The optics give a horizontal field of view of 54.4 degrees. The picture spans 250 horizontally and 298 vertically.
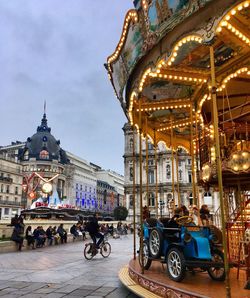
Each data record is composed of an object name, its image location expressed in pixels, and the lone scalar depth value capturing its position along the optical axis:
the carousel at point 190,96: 4.17
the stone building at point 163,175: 39.88
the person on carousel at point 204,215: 6.67
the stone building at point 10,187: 49.71
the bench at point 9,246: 11.87
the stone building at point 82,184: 72.15
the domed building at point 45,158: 64.24
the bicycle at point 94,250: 9.87
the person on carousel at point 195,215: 6.10
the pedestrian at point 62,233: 16.74
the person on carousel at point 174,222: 5.56
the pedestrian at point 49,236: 15.46
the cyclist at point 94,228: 9.82
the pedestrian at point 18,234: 12.61
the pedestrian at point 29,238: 13.53
